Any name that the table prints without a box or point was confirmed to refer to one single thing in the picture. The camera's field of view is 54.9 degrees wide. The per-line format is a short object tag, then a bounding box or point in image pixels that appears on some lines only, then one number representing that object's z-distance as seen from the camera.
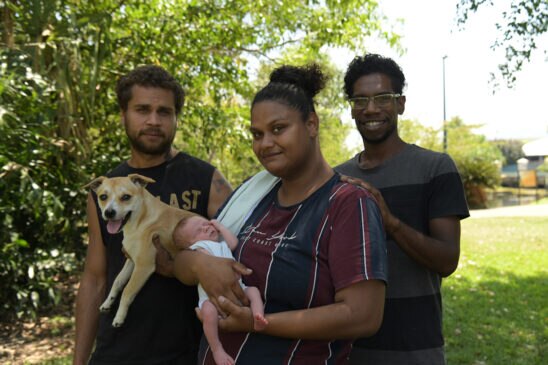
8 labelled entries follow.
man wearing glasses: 2.36
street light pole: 27.48
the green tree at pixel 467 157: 26.33
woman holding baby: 1.74
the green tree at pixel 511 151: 62.28
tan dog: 2.47
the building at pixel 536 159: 23.69
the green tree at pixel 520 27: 5.29
